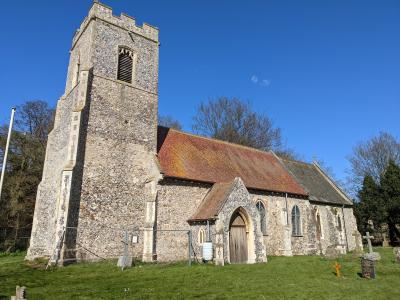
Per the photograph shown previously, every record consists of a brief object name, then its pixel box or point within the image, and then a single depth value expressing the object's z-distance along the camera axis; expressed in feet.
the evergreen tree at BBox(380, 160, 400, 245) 104.94
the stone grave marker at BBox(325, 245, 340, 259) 65.67
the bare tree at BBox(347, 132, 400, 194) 131.44
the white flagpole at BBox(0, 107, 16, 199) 39.09
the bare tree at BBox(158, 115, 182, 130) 139.73
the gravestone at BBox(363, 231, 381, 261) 44.47
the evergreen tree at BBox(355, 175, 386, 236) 108.47
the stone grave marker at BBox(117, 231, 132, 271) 47.55
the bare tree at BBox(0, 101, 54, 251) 86.79
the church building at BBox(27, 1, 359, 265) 54.19
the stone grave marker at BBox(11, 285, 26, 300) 22.48
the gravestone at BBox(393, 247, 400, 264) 55.77
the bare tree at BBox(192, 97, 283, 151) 122.72
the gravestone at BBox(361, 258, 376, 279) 42.07
